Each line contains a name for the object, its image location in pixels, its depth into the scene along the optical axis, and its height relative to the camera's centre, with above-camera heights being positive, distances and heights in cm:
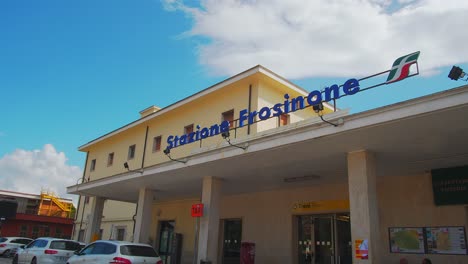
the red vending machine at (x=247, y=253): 1556 -12
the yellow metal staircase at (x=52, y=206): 5234 +451
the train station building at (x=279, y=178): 945 +259
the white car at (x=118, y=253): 1149 -30
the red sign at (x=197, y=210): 1420 +129
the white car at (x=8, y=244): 2644 -43
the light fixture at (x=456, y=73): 766 +352
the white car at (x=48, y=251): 1569 -44
